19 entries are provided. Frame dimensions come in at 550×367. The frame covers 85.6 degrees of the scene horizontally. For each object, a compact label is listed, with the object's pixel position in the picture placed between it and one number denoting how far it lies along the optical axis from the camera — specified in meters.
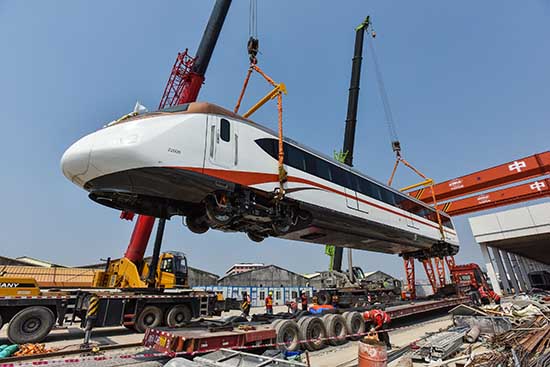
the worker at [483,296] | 16.41
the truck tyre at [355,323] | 8.19
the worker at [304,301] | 12.14
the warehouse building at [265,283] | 27.78
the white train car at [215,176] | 4.78
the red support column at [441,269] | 22.53
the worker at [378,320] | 7.97
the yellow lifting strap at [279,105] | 6.27
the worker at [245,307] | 11.98
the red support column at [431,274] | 21.25
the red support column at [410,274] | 18.96
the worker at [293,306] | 9.66
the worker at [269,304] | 14.74
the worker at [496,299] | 15.10
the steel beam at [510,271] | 24.88
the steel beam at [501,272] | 24.16
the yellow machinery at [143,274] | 11.16
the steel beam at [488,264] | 23.09
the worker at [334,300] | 11.16
